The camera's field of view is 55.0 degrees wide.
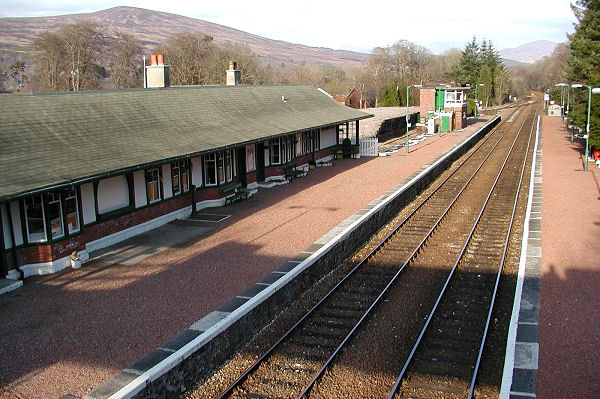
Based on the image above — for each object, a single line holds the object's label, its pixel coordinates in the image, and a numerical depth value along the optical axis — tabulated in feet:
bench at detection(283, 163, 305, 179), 82.37
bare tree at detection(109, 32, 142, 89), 228.33
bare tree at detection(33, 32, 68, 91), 192.13
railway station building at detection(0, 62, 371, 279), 39.70
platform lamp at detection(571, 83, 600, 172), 90.07
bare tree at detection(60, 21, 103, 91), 197.55
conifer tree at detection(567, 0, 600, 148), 99.04
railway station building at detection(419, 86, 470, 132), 168.66
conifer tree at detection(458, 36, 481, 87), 279.71
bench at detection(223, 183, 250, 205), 64.95
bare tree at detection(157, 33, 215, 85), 209.77
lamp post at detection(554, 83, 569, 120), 216.66
